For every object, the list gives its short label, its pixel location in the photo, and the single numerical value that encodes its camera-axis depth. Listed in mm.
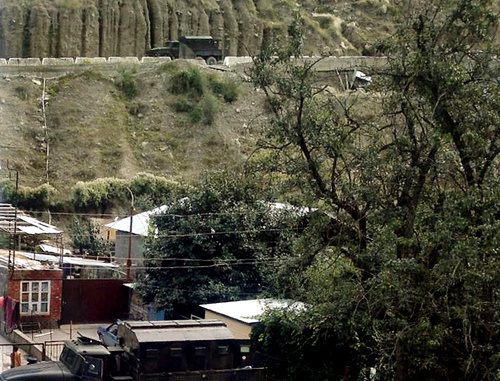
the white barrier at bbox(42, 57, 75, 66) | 52991
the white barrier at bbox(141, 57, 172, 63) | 56066
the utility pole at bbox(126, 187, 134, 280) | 27362
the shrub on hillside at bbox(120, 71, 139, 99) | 52188
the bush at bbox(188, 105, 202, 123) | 50406
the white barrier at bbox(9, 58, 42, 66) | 52450
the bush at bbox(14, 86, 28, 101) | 49906
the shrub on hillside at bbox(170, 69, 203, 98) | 52531
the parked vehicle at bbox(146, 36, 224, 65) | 60188
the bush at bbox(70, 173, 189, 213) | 41781
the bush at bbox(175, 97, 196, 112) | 51281
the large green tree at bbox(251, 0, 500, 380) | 12391
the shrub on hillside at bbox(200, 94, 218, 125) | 50500
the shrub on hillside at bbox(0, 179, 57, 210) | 41150
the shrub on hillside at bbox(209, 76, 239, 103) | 52719
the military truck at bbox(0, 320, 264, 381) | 15438
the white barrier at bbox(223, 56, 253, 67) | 56469
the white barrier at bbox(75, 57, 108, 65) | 53969
